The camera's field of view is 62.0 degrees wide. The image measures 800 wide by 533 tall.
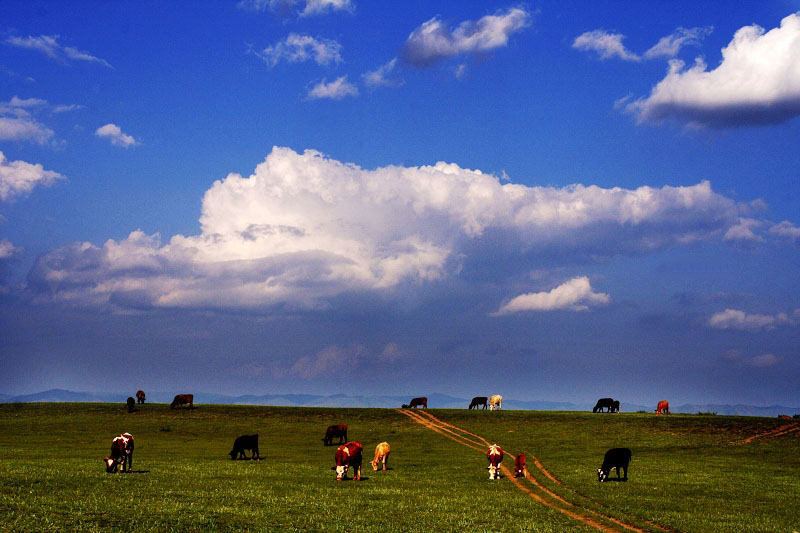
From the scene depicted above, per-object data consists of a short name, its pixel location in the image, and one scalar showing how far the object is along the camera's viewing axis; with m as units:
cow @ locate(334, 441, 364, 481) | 36.81
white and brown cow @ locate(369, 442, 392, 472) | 43.00
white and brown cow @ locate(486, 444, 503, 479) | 38.66
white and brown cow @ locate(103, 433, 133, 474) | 35.00
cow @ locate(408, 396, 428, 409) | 106.57
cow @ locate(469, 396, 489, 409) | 109.67
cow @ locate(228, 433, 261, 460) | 48.66
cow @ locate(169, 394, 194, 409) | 94.18
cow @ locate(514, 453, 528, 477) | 40.53
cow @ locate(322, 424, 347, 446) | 62.00
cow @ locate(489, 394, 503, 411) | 108.62
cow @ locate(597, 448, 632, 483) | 38.62
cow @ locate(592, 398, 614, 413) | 101.81
